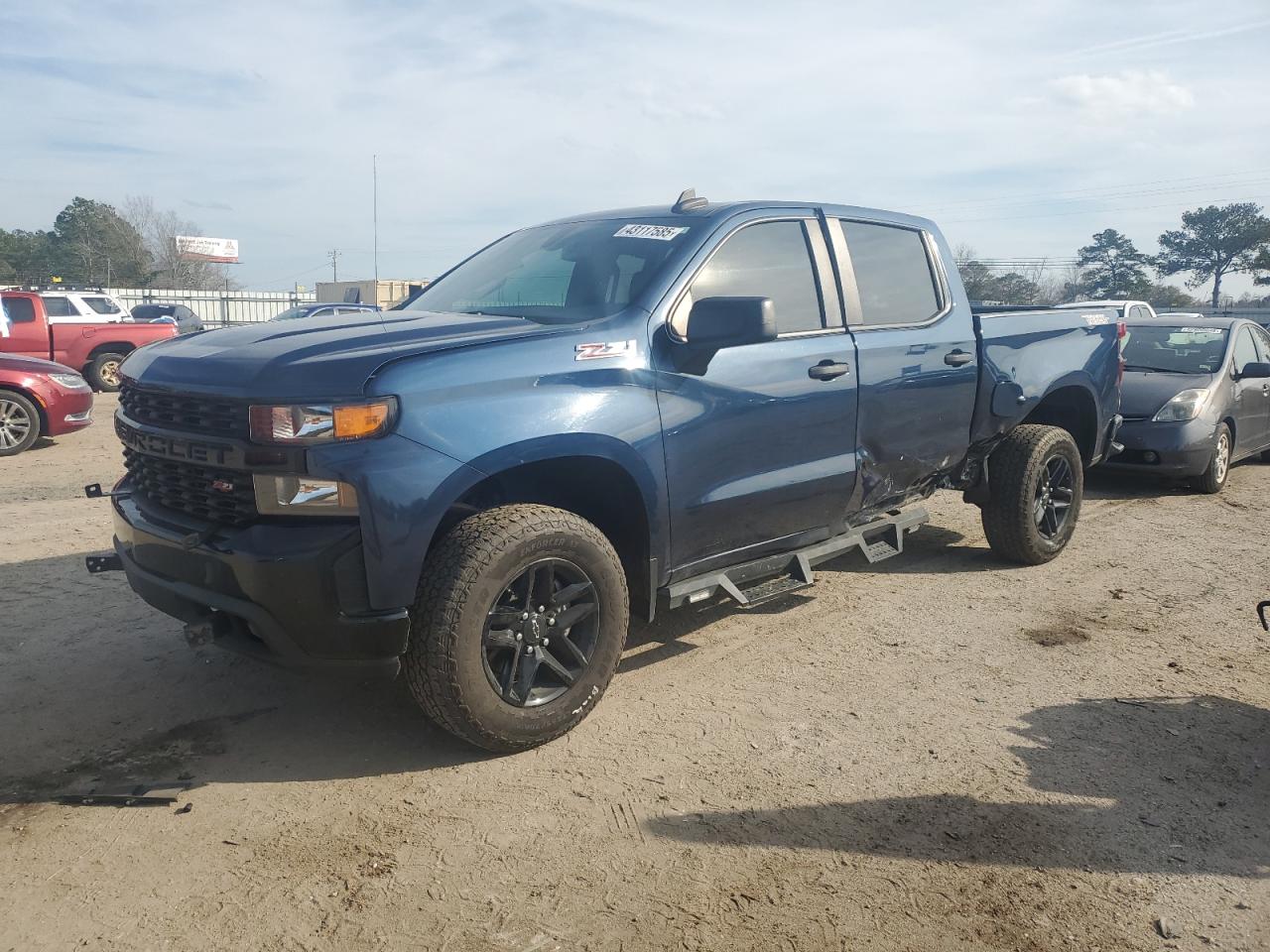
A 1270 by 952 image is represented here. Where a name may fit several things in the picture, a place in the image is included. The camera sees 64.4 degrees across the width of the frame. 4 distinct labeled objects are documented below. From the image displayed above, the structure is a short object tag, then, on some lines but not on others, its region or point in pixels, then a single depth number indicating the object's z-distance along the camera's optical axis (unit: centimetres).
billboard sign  7650
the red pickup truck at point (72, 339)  1552
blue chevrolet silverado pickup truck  313
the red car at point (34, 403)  1006
